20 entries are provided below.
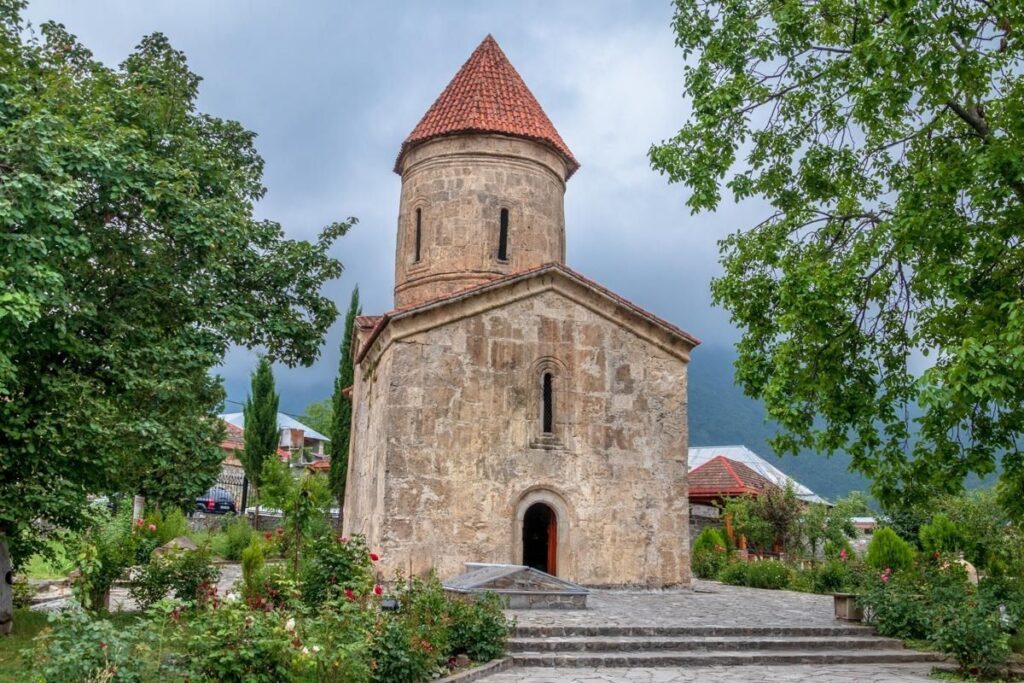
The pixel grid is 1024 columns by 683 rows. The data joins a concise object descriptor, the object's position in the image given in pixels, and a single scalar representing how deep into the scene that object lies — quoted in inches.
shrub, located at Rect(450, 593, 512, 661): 321.7
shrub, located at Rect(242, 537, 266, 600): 383.9
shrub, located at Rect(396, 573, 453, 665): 301.1
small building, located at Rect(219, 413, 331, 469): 1457.9
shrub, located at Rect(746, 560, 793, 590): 667.4
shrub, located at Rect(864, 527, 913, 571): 613.0
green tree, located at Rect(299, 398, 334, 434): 2207.2
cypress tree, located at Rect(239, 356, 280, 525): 1189.1
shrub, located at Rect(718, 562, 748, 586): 691.4
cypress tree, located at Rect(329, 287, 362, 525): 1047.0
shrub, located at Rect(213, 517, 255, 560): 802.2
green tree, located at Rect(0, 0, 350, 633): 309.7
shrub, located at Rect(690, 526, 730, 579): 747.4
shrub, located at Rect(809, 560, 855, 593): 616.7
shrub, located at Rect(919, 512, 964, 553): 726.5
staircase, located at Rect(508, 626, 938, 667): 346.0
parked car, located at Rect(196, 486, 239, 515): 1172.9
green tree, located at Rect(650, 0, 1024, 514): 326.0
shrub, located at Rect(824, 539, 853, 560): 757.0
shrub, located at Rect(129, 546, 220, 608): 394.9
